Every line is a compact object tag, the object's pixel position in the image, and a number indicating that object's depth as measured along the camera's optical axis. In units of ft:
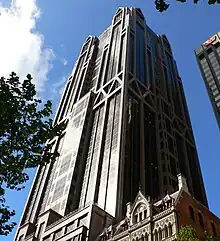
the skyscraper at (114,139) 174.71
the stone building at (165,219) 104.98
